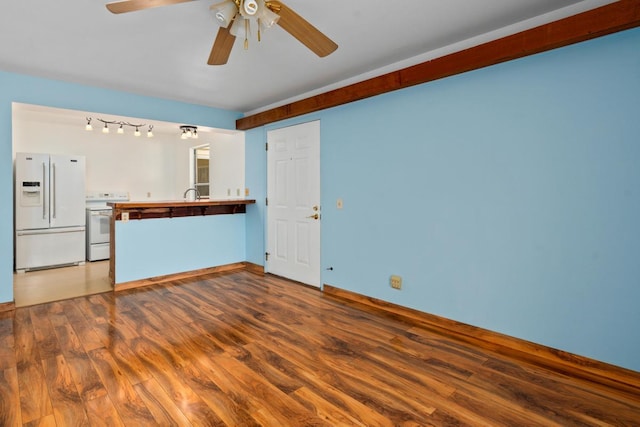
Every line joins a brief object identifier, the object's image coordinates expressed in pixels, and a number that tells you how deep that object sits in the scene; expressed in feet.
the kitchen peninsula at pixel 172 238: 14.12
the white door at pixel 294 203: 14.10
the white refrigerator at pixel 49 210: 16.81
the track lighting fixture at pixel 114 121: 15.11
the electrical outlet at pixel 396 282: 11.13
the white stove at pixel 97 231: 19.40
